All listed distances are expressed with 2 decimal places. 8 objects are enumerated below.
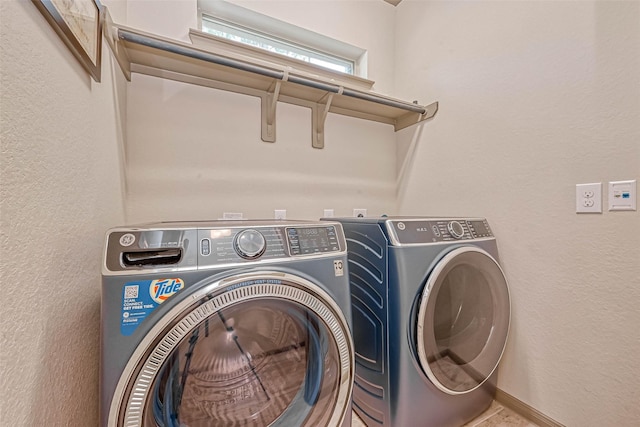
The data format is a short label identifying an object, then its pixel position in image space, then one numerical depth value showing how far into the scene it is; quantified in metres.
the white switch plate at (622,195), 0.90
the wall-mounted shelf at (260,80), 1.13
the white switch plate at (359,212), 1.86
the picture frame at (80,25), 0.58
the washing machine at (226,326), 0.58
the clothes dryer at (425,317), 0.97
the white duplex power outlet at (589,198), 0.98
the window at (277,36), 1.56
